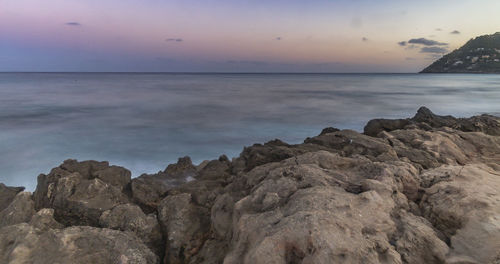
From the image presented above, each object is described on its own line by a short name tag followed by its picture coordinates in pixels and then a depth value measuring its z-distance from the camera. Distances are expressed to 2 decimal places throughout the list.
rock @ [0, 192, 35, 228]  4.63
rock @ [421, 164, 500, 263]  2.93
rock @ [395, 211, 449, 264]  2.97
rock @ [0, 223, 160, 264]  3.43
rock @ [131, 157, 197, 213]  5.62
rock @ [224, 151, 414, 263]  2.84
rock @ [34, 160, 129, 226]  4.75
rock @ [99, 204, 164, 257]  4.32
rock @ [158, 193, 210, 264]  4.18
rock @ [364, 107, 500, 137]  9.96
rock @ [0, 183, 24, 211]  5.62
